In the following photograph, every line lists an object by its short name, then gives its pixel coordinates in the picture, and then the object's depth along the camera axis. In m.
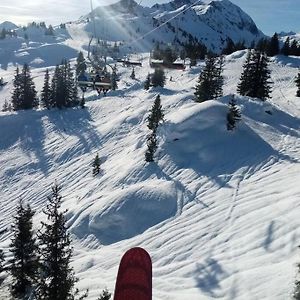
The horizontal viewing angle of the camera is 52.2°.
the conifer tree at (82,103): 53.82
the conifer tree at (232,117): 29.57
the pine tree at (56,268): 13.21
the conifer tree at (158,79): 56.67
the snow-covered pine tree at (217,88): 40.35
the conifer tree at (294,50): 77.55
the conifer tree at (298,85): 43.37
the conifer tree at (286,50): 74.94
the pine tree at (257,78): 39.49
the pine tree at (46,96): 55.62
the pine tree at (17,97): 58.23
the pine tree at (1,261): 19.66
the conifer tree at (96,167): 31.75
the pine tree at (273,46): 75.16
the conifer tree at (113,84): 64.26
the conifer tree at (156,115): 30.98
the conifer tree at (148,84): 57.27
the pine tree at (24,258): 18.15
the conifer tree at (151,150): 28.33
